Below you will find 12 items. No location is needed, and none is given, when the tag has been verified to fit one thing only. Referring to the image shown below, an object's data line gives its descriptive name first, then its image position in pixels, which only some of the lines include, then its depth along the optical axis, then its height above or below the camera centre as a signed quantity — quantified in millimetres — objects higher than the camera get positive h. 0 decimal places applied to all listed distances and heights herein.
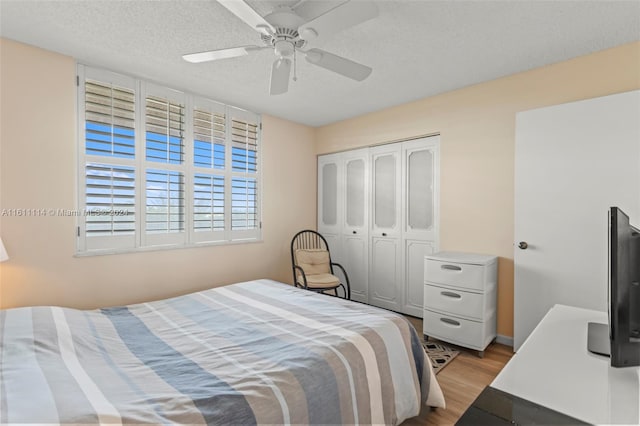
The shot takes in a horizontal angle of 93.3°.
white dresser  2643 -774
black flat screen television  899 -239
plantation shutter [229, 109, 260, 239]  3568 +470
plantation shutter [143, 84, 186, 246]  2891 +452
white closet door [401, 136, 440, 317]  3400 +24
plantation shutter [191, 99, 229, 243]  3229 +460
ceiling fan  1486 +996
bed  1100 -705
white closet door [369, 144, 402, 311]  3713 -186
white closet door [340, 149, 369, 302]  4023 -112
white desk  789 -507
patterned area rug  2521 -1256
